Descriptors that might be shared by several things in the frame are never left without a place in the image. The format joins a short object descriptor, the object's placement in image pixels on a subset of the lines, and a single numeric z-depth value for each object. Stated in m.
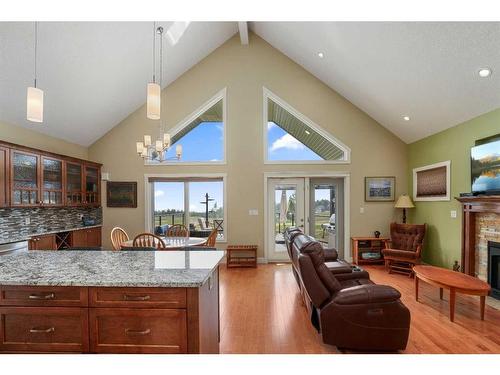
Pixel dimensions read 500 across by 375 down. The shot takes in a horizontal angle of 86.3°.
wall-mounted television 3.52
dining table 3.85
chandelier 2.60
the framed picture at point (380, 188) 5.79
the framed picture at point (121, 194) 5.93
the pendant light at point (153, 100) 2.59
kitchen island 1.53
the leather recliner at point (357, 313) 2.26
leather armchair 4.74
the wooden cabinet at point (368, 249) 5.52
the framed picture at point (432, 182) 4.61
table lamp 5.43
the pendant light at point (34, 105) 2.18
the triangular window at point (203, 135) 5.92
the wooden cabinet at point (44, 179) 3.73
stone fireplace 3.66
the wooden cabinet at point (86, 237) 5.06
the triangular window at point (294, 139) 5.86
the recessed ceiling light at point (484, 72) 3.22
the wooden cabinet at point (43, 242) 4.07
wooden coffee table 2.80
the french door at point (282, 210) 5.87
